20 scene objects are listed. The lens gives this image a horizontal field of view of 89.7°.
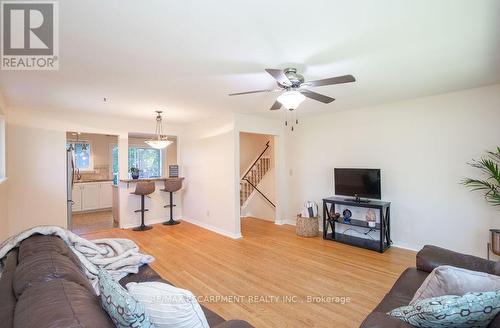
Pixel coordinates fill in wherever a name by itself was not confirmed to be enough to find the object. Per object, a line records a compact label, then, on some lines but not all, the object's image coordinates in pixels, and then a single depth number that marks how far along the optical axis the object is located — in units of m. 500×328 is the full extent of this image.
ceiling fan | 2.15
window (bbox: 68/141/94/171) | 7.34
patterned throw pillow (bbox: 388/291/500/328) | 1.08
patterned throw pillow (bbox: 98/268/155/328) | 0.97
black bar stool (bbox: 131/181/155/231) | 5.15
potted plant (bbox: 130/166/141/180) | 5.57
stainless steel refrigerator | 4.42
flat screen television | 4.11
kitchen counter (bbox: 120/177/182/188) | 5.25
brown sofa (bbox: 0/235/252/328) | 0.88
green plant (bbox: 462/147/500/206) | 3.12
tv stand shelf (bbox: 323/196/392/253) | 3.91
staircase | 6.73
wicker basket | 4.68
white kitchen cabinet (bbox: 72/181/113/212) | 6.70
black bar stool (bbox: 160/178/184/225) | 5.48
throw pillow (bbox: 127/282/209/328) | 1.09
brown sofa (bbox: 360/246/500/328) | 1.73
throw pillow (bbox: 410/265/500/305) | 1.33
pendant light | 4.85
